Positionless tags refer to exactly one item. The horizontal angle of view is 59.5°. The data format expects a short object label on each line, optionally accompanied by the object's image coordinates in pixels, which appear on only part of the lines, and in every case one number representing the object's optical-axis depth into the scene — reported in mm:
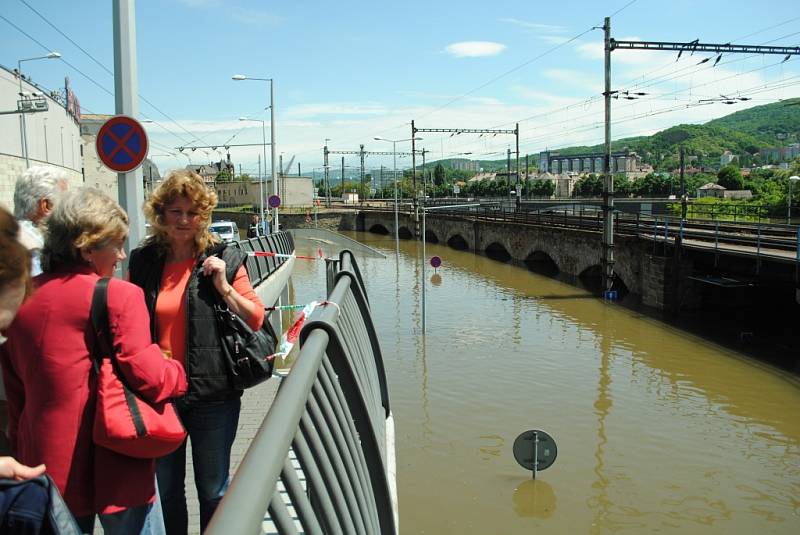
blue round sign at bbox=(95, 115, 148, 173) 6207
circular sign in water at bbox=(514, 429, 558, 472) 10227
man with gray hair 3184
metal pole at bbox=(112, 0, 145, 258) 6645
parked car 30042
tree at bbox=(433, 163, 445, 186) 150875
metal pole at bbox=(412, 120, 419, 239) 53694
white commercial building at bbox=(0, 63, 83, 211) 25047
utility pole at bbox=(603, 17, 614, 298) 25094
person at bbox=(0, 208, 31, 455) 1454
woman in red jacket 2223
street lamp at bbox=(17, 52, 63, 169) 26344
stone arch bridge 24578
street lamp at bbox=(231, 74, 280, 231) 33084
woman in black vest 3027
